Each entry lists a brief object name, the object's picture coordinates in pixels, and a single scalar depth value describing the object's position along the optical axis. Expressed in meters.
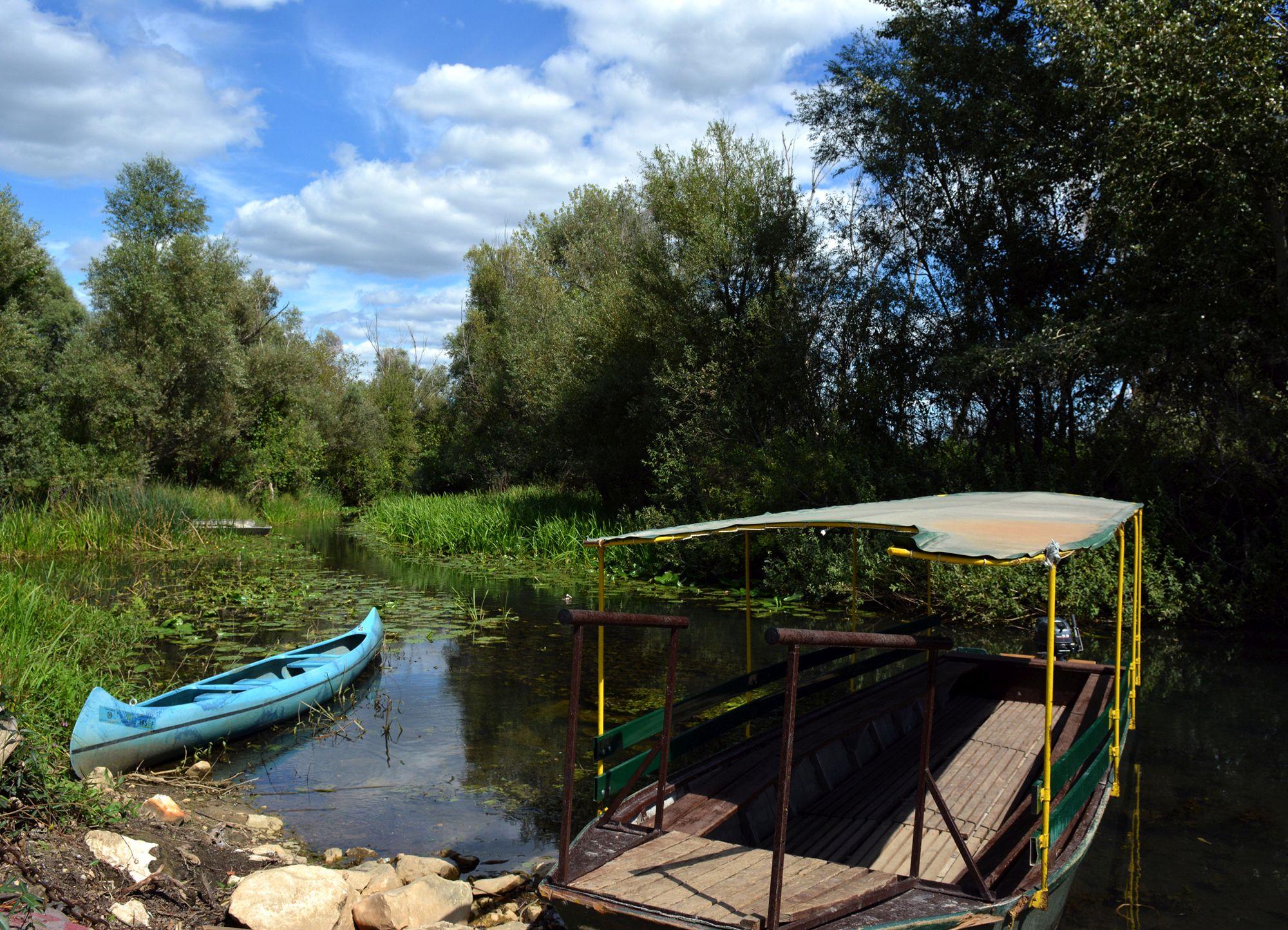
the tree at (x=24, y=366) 19.70
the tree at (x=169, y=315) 24.33
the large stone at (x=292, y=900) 4.75
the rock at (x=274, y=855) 5.72
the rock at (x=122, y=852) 4.98
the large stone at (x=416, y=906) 4.79
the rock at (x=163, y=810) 6.12
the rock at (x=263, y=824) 6.29
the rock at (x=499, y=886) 5.46
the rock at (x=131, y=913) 4.50
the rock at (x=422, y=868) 5.47
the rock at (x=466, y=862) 5.92
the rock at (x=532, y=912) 5.18
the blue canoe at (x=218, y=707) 6.68
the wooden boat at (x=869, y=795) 3.77
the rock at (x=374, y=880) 5.25
